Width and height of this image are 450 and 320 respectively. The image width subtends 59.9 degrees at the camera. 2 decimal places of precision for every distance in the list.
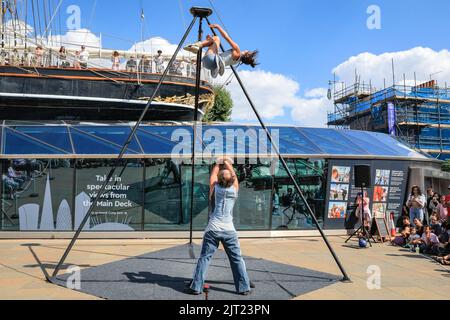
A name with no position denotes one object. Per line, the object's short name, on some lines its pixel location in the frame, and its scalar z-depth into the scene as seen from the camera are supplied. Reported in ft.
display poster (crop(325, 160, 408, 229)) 41.24
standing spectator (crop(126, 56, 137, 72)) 60.59
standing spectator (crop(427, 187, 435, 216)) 43.62
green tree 138.72
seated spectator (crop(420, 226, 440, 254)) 31.01
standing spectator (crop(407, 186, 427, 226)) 37.22
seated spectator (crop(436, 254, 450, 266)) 27.27
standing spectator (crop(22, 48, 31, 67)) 57.73
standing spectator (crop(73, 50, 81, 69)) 57.18
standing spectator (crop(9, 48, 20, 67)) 57.30
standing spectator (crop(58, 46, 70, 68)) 58.52
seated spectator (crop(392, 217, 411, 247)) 36.17
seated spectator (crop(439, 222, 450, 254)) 29.62
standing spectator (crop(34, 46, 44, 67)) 58.28
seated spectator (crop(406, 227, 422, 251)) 33.60
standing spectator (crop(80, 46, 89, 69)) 60.04
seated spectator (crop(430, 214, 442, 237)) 32.41
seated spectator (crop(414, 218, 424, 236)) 35.41
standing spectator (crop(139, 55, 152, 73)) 61.11
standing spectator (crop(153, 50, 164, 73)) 61.72
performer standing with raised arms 18.22
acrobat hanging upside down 20.25
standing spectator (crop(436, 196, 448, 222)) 33.88
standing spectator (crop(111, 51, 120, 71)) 60.04
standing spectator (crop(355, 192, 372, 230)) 39.89
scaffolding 134.82
